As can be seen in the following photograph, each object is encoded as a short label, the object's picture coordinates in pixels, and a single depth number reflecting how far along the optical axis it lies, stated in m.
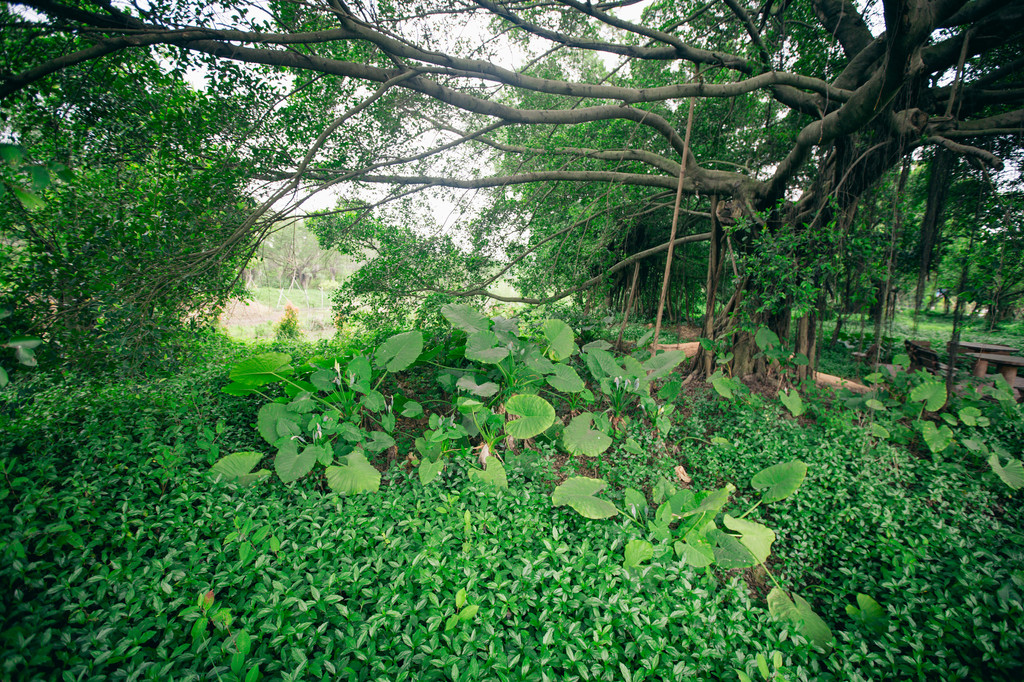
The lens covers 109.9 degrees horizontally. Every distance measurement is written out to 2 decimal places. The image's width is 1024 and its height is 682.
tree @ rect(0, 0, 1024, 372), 2.14
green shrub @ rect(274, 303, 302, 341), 5.68
